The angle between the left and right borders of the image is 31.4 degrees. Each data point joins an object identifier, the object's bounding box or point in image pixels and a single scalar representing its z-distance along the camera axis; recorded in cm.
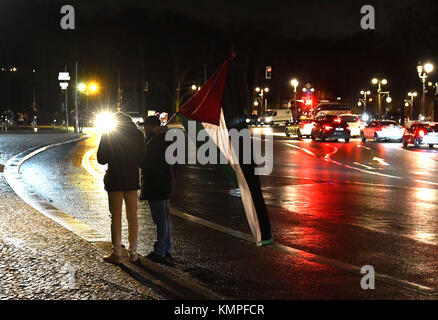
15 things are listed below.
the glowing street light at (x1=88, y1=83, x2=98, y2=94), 6462
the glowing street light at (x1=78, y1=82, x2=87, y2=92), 6052
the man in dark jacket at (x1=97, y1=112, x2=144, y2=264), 867
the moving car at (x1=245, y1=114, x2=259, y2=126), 9312
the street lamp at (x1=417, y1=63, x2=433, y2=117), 4606
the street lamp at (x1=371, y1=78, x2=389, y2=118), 8006
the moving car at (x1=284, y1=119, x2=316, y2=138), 4809
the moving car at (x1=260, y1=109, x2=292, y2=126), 8712
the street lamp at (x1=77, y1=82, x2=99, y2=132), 6076
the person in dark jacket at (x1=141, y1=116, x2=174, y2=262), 888
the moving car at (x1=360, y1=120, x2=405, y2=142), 4475
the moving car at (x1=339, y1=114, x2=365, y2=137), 5169
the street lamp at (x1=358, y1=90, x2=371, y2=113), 10071
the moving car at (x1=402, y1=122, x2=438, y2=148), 3697
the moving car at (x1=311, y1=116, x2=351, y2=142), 4356
